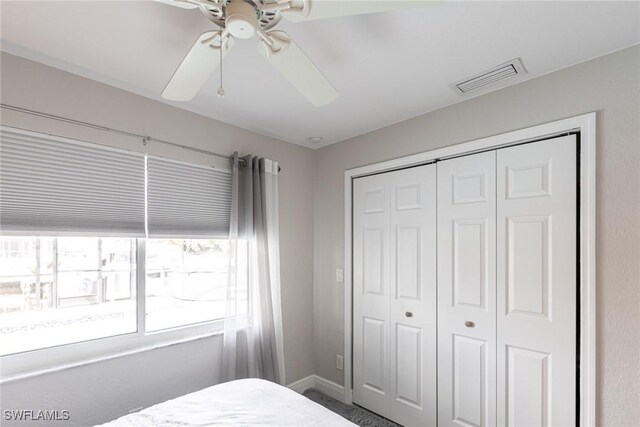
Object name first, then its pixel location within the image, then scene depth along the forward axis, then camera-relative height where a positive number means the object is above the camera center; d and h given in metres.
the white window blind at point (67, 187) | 1.72 +0.17
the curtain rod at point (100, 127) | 1.74 +0.55
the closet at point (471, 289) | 1.86 -0.50
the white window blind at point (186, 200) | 2.26 +0.13
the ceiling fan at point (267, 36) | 1.03 +0.65
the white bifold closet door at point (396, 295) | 2.47 -0.64
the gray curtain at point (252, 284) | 2.57 -0.56
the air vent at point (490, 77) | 1.85 +0.85
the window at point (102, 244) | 1.77 -0.19
